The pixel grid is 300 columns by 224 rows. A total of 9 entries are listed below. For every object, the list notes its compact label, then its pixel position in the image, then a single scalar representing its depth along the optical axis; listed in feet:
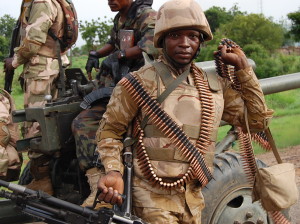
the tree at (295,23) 115.96
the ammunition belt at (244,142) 10.48
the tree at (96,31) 76.13
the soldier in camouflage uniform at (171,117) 9.72
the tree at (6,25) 78.87
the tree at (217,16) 163.22
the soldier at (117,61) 13.53
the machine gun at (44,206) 10.08
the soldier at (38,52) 18.56
